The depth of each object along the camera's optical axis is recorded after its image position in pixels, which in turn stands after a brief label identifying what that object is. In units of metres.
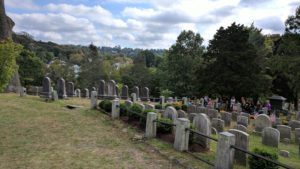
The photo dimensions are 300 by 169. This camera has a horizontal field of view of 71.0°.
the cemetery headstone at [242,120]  13.71
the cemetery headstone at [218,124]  12.34
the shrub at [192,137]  7.76
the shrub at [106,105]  14.48
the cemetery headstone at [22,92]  19.34
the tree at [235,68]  28.14
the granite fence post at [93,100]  15.77
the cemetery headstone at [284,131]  12.12
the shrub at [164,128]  9.09
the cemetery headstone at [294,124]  14.80
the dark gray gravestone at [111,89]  23.77
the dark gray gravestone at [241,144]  6.75
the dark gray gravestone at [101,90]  23.64
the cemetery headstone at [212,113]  16.63
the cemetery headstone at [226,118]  15.41
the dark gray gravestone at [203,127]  7.83
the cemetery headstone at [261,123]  12.87
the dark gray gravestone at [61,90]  20.95
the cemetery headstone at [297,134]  12.05
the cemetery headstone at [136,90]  27.84
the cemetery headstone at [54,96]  18.23
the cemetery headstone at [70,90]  24.34
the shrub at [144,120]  10.16
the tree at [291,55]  22.41
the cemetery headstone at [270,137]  9.93
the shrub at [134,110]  11.37
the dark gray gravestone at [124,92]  26.58
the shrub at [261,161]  5.59
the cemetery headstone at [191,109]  18.96
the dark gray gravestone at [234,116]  18.17
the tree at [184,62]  37.00
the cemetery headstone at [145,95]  27.33
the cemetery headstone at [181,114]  14.00
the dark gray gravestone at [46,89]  20.01
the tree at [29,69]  37.97
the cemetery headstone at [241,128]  10.77
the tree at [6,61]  14.11
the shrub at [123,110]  12.65
